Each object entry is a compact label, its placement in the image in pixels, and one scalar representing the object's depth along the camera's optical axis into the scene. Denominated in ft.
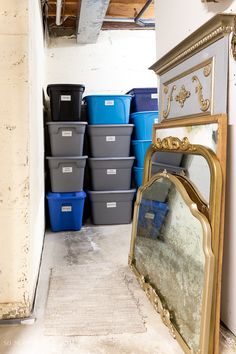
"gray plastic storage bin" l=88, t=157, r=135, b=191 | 12.63
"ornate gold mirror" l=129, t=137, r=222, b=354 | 4.82
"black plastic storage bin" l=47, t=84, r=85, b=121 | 11.85
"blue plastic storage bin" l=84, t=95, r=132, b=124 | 12.42
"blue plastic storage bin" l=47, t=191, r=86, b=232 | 11.86
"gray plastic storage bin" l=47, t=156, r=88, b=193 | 11.97
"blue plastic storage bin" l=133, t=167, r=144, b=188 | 12.84
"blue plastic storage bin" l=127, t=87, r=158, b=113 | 12.80
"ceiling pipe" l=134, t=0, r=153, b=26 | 11.41
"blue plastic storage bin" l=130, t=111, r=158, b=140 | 12.53
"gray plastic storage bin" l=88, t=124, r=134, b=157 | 12.48
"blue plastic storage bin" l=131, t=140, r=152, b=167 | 12.66
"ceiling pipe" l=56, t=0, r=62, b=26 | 10.82
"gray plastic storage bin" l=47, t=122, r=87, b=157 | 11.85
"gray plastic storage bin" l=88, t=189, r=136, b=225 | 12.67
